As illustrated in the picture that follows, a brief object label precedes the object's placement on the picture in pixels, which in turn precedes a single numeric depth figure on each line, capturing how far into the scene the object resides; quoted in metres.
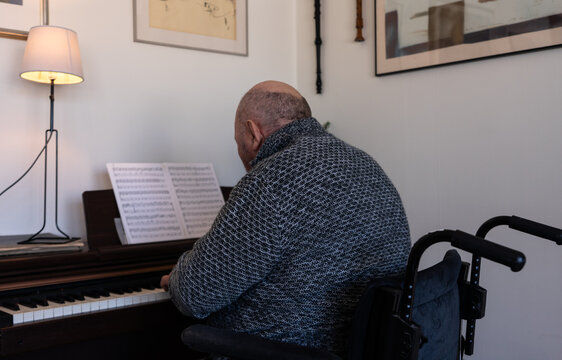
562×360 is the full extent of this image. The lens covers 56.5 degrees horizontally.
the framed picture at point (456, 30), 2.13
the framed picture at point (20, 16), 2.30
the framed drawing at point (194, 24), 2.70
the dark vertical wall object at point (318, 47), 3.12
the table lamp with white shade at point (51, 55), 2.06
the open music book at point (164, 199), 2.20
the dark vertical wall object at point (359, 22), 2.85
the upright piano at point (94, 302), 1.66
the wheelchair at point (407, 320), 1.05
